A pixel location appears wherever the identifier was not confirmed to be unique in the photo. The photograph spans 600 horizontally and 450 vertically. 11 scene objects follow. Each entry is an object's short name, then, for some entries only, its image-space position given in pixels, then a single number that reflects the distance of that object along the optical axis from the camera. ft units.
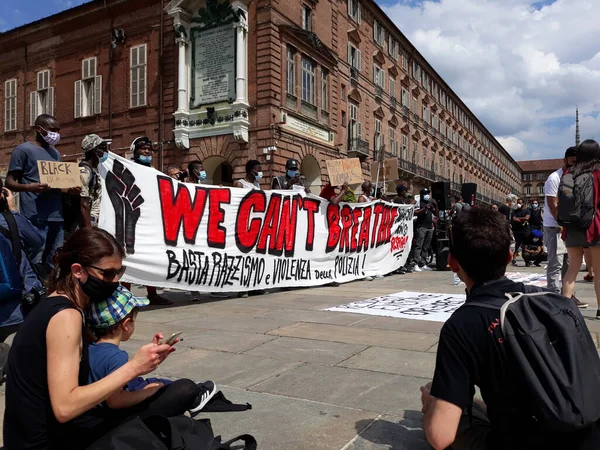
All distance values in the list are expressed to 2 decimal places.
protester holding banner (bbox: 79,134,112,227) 17.54
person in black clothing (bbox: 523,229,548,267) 40.27
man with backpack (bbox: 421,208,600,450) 4.81
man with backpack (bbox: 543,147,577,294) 17.38
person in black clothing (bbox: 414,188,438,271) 36.52
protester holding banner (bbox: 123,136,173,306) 20.48
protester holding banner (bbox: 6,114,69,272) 15.48
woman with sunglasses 5.24
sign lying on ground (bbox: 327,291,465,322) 17.54
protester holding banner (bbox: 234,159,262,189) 24.08
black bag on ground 5.43
